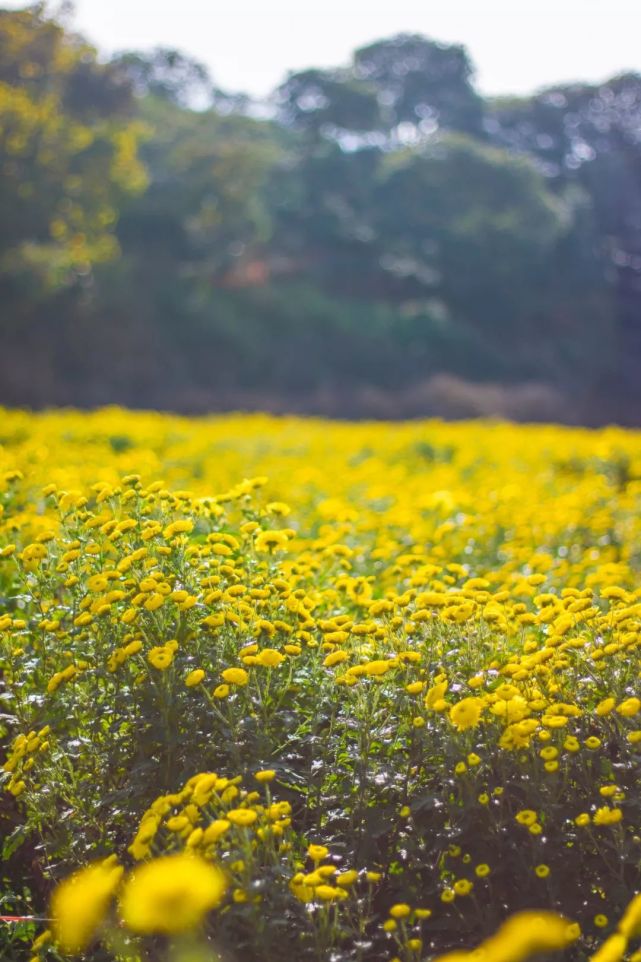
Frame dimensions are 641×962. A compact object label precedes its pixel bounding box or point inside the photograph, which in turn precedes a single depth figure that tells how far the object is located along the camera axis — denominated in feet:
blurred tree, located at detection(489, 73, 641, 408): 140.26
